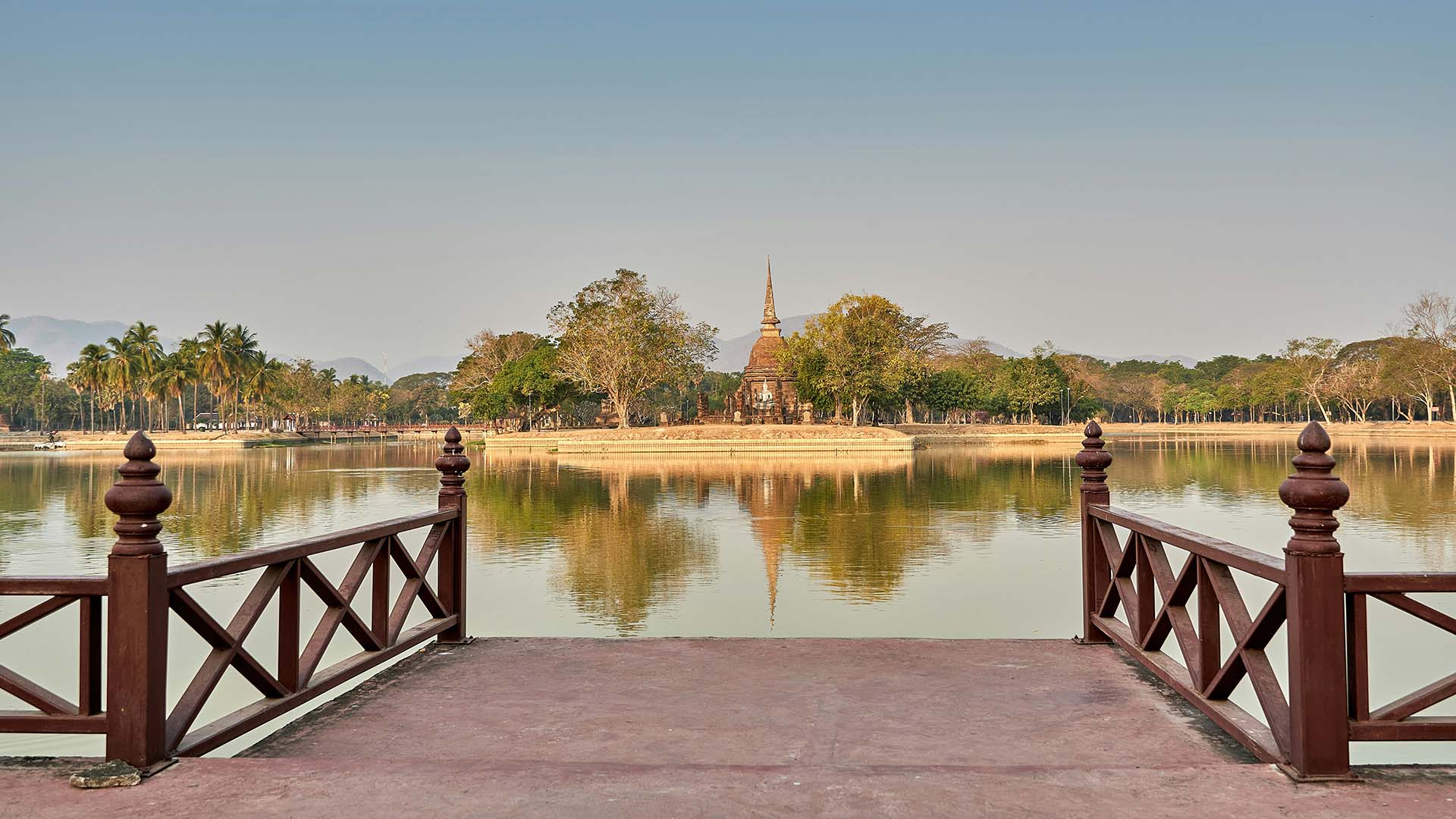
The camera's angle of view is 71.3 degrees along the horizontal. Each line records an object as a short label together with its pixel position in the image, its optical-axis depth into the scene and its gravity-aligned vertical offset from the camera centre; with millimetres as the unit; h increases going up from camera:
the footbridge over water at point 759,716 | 3518 -1305
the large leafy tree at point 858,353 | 60312 +3794
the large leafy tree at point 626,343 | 58219 +4378
